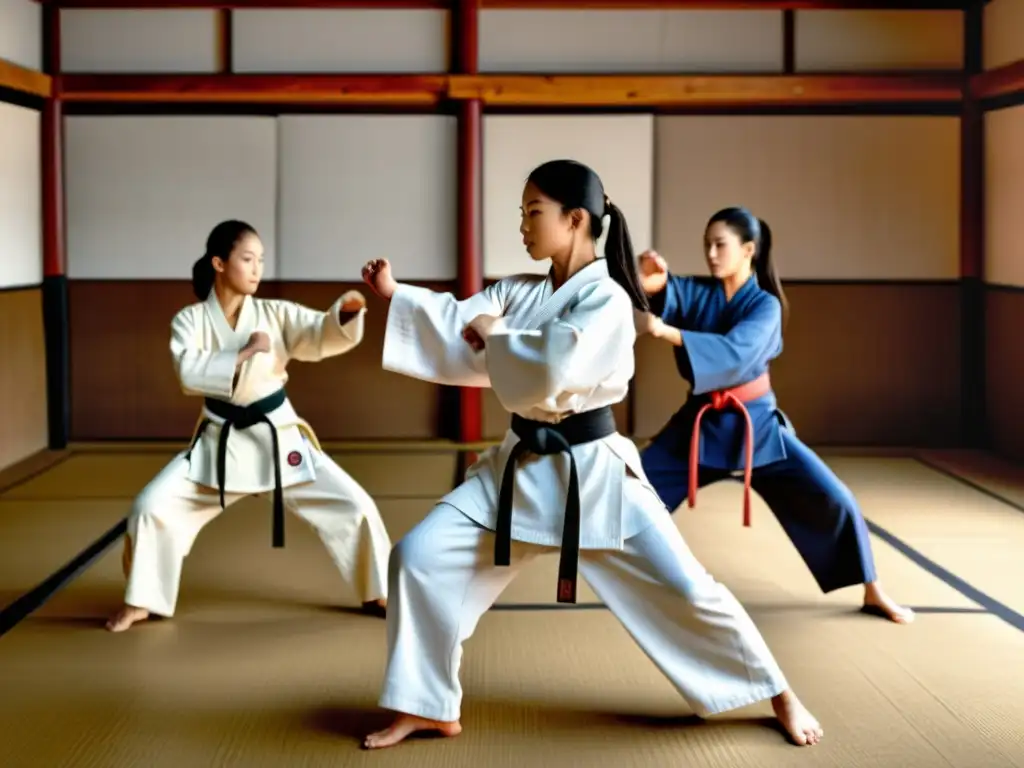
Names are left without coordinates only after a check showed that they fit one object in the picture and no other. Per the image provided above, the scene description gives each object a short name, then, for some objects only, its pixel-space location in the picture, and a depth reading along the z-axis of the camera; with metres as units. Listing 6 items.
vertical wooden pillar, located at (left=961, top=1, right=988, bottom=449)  6.59
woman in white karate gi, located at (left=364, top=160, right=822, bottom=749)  2.57
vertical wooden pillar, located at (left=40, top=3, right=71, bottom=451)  6.57
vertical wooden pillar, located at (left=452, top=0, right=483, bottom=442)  6.56
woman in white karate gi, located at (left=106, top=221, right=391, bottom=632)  3.48
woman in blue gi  3.51
